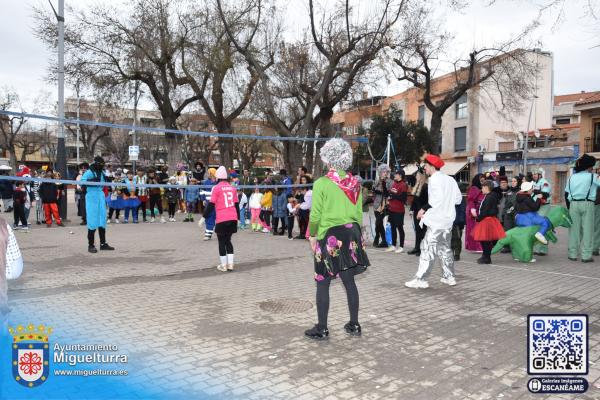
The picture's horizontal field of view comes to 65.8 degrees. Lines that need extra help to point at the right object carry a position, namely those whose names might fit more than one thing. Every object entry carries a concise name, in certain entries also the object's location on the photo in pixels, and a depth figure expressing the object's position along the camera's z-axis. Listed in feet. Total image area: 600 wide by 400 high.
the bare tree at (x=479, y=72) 79.71
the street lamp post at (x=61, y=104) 51.88
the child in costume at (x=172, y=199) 60.03
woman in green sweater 15.15
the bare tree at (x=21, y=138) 142.71
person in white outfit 22.38
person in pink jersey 26.73
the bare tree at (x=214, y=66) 71.05
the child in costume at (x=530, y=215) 31.40
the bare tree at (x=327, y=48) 66.49
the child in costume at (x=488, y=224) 29.96
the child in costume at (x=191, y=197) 59.21
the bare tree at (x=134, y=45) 71.87
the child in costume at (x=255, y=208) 49.47
